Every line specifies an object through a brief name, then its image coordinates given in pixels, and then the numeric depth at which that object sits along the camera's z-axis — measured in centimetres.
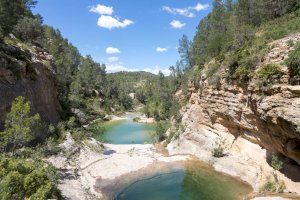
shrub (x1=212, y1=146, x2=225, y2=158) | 2520
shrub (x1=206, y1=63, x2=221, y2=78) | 2820
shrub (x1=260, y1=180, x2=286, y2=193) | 1808
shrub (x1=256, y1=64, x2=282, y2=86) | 1852
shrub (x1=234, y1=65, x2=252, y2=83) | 2177
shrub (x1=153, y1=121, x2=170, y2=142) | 3517
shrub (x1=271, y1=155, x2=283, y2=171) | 1915
